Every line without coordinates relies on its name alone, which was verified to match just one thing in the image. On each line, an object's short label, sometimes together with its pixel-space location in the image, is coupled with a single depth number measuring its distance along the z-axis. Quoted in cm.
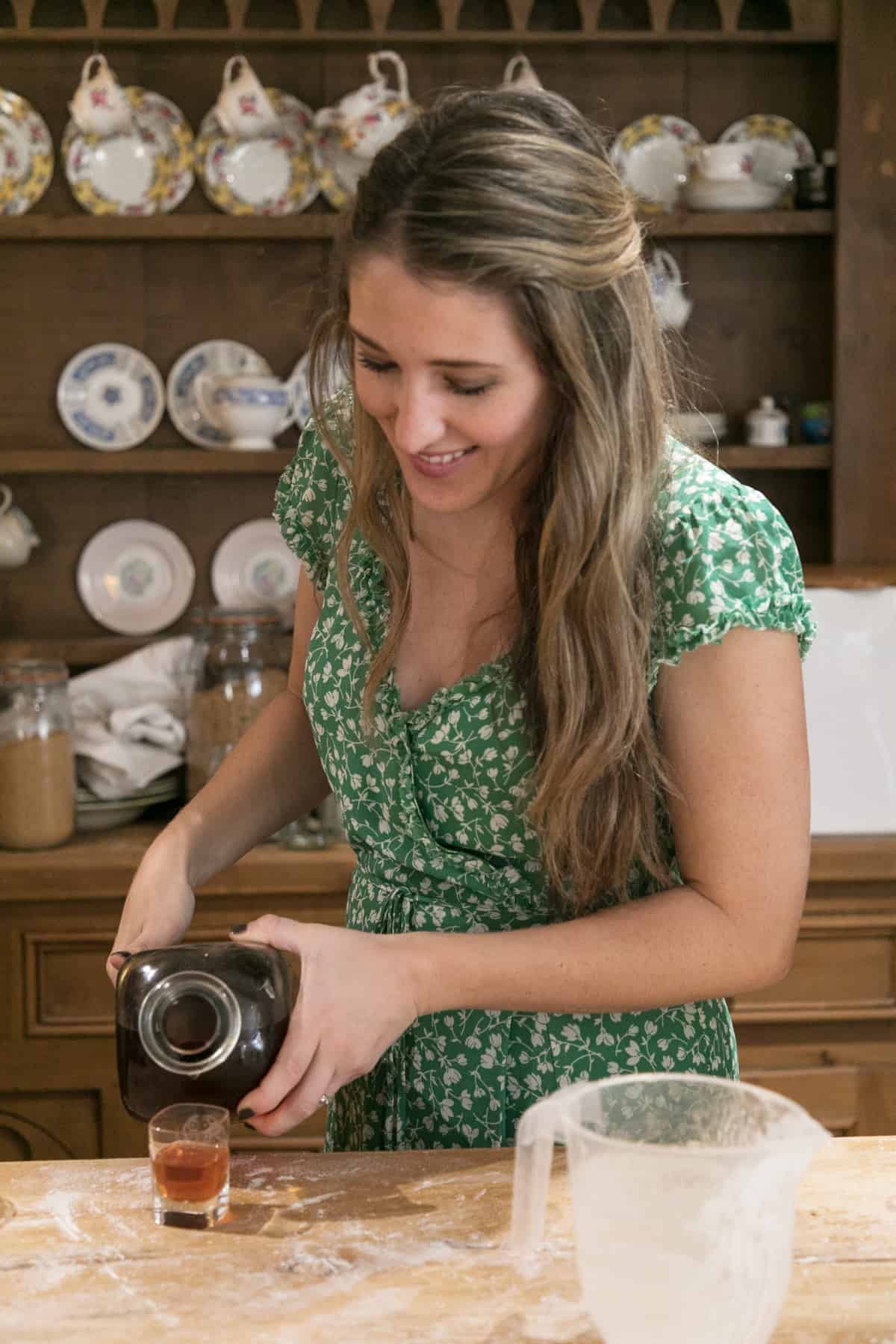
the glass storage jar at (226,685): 249
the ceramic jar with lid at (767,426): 269
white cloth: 248
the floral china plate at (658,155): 274
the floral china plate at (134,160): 270
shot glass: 96
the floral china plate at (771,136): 273
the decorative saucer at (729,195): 262
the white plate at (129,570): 282
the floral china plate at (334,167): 268
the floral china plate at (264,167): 271
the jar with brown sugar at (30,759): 237
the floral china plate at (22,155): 270
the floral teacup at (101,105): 259
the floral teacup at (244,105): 258
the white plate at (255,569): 282
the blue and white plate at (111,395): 278
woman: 104
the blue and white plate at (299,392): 274
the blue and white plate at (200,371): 278
